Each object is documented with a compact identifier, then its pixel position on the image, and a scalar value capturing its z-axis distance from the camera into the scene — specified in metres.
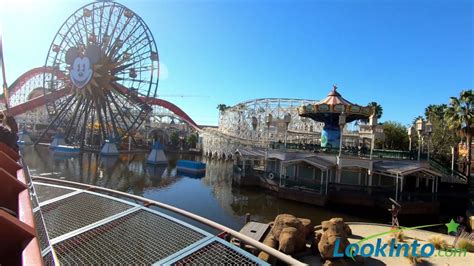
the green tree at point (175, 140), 61.38
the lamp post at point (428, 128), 23.86
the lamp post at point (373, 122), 23.23
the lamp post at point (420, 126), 22.91
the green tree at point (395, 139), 43.81
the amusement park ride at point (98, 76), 44.28
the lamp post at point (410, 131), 24.86
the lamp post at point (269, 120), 27.38
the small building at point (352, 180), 19.94
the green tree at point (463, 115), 25.64
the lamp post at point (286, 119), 25.09
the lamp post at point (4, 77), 5.27
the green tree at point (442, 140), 36.06
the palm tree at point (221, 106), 81.16
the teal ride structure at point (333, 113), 24.97
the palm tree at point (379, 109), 55.54
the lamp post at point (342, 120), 22.72
